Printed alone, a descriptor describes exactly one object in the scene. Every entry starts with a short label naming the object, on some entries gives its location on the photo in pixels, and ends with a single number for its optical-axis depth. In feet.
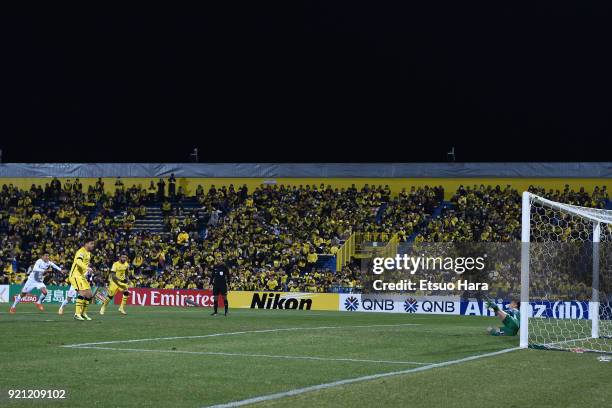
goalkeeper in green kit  74.49
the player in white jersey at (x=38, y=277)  110.11
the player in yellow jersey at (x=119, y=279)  103.71
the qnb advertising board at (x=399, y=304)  132.33
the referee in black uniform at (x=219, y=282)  108.47
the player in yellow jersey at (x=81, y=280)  87.97
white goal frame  63.87
